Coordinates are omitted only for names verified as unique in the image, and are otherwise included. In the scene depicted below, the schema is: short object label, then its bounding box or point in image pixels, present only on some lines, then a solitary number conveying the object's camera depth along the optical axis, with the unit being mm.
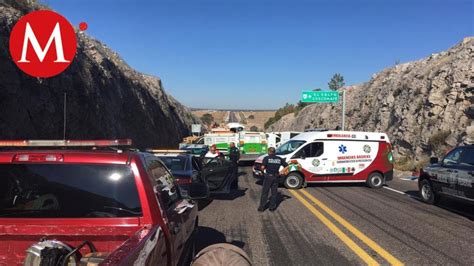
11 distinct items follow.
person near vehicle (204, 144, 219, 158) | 20222
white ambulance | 17516
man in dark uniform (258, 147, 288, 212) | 12274
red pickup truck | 3260
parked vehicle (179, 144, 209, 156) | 27359
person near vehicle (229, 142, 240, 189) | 14927
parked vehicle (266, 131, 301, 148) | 38875
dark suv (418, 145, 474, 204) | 10938
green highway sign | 41031
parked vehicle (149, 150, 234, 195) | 11374
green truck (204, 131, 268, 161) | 30109
